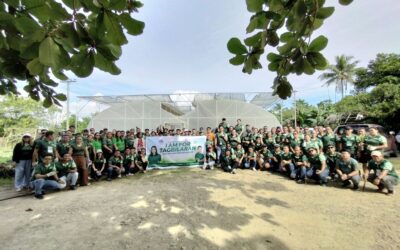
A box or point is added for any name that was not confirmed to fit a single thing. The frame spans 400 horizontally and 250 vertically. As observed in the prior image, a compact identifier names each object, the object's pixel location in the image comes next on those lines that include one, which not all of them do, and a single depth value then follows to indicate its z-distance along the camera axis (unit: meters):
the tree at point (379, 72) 14.71
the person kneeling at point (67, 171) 6.04
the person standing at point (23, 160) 6.02
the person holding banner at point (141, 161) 7.98
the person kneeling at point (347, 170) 5.64
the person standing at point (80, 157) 6.39
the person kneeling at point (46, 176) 5.46
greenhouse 16.33
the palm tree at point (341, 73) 30.70
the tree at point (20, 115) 24.50
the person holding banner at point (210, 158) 8.50
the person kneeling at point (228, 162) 7.99
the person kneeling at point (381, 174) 5.19
